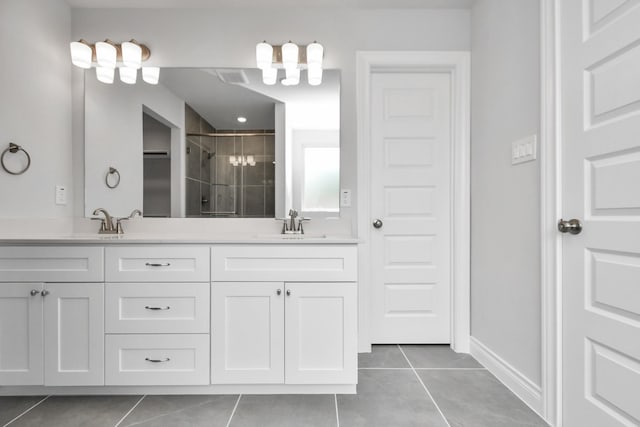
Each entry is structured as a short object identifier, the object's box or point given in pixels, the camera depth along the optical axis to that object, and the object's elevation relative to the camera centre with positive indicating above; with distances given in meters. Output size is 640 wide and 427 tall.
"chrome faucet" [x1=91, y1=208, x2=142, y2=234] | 2.22 -0.08
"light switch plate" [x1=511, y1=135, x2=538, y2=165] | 1.62 +0.32
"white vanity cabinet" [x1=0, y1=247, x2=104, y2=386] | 1.65 -0.52
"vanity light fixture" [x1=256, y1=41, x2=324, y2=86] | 2.19 +1.00
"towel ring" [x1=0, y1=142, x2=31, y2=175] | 1.84 +0.33
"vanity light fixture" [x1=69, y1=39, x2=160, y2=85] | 2.19 +1.01
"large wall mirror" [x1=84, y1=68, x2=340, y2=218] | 2.30 +0.46
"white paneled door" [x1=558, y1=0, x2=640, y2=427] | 1.14 +0.02
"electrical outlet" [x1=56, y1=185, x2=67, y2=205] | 2.16 +0.11
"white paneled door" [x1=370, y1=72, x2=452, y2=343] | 2.38 +0.08
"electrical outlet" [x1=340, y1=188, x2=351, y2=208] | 2.30 +0.10
